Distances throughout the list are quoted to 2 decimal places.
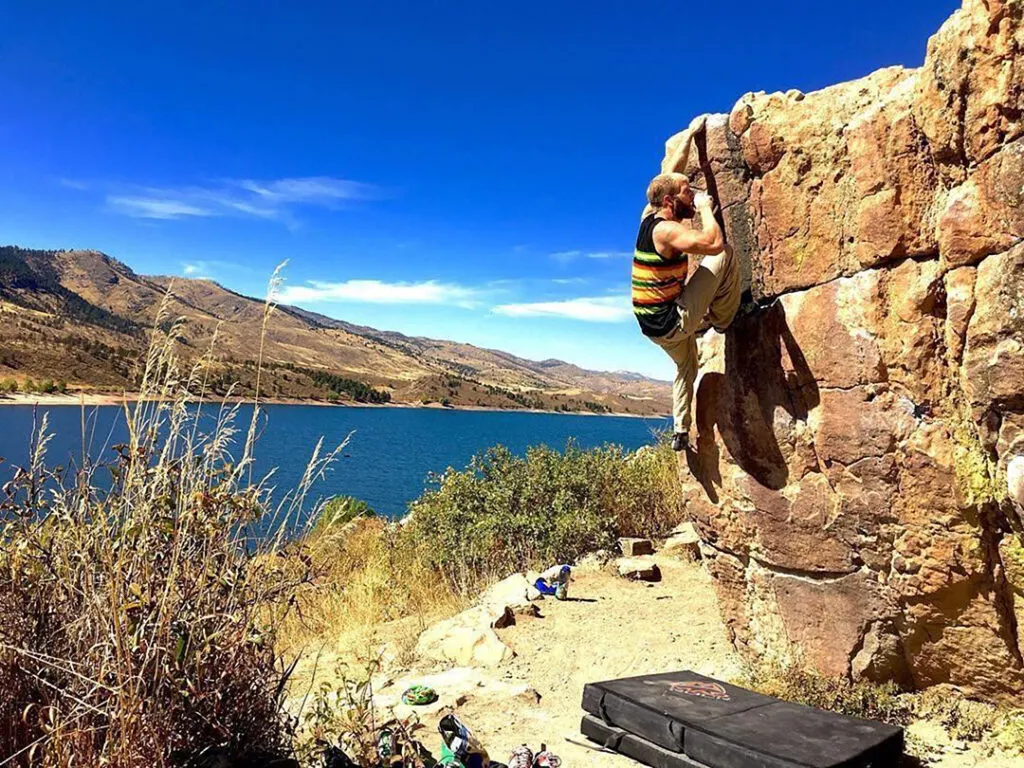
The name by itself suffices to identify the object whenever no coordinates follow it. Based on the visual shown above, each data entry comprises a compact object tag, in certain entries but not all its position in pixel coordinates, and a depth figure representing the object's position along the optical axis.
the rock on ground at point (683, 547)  9.25
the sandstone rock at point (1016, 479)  3.77
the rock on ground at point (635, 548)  9.59
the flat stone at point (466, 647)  6.64
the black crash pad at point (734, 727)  3.82
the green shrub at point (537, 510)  10.20
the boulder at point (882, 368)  3.87
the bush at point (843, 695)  4.75
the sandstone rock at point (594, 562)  9.43
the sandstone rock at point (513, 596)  7.70
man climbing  4.68
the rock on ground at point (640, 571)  8.66
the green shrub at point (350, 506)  12.46
